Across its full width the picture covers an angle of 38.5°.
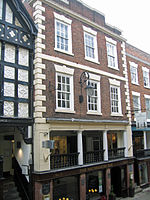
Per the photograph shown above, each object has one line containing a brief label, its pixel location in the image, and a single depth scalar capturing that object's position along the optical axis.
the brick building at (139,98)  18.09
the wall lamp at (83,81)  12.64
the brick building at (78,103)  11.38
